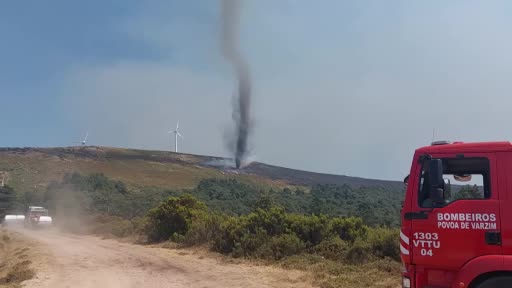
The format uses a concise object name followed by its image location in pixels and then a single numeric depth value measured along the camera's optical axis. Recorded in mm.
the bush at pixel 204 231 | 24750
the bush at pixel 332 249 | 17703
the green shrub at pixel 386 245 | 16120
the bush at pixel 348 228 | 19234
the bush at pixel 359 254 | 16406
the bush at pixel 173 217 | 29141
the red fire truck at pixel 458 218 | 7336
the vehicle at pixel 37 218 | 47562
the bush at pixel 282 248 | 19094
